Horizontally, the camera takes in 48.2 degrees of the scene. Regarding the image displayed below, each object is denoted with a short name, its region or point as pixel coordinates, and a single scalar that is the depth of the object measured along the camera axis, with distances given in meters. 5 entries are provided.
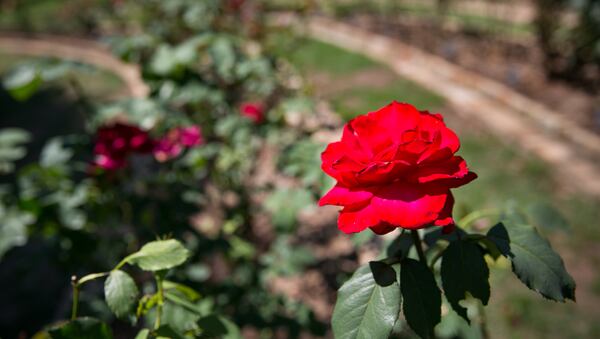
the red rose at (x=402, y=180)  0.36
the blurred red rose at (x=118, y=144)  0.67
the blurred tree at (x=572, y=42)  2.07
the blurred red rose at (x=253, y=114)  0.96
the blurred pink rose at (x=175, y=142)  0.72
